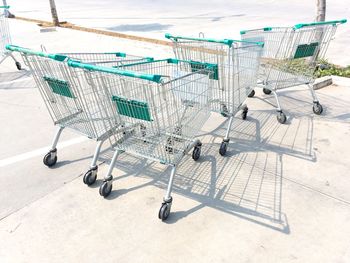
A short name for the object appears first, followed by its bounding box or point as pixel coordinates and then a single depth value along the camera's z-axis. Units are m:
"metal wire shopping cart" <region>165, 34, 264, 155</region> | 3.86
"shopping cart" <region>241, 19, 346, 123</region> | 4.50
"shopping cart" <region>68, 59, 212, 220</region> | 2.79
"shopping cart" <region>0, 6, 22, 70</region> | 6.88
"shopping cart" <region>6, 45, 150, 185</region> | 3.12
